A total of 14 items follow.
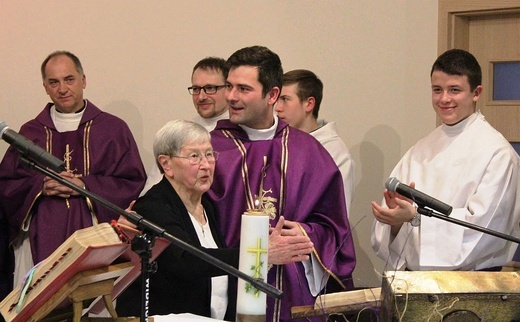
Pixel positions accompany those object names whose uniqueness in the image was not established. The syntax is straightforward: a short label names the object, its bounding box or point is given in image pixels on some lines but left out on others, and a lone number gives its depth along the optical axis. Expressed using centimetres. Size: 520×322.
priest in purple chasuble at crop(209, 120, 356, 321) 841
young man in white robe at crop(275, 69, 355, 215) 1163
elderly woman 728
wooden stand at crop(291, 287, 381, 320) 637
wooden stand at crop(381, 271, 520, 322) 601
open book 548
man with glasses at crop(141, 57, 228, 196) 1153
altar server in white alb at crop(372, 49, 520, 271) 902
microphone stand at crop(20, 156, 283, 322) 555
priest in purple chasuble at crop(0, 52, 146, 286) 1112
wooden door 1212
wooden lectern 555
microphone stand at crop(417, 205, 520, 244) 655
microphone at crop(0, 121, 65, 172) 549
